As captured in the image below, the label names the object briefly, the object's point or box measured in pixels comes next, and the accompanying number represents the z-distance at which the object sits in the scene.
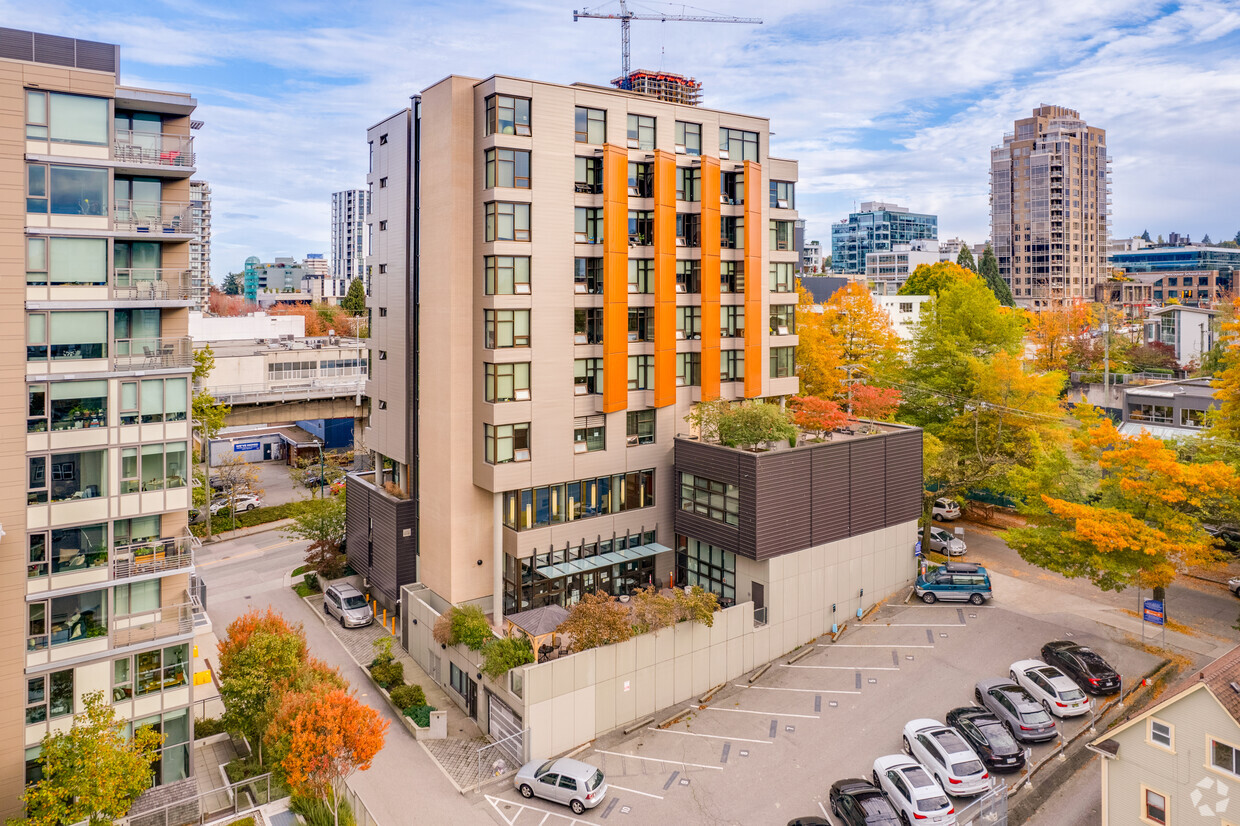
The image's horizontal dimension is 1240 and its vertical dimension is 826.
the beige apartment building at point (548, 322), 30.95
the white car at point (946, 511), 47.91
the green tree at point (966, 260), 91.81
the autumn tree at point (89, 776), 18.81
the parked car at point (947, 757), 22.23
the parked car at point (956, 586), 35.09
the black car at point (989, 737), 23.45
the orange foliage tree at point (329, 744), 20.27
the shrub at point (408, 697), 28.86
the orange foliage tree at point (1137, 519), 28.91
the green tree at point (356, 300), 122.10
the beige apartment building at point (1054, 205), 137.00
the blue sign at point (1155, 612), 29.02
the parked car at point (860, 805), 20.59
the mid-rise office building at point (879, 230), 192.75
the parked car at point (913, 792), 20.86
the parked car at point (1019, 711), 24.83
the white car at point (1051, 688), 26.11
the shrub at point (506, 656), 26.14
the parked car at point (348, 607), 36.34
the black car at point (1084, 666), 27.45
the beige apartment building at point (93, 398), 21.11
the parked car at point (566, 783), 22.69
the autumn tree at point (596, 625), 26.25
